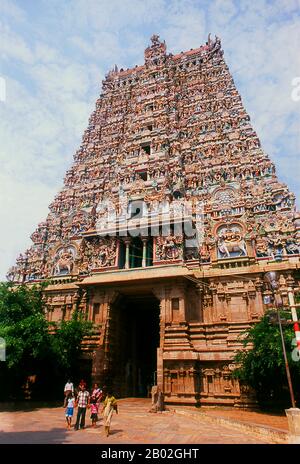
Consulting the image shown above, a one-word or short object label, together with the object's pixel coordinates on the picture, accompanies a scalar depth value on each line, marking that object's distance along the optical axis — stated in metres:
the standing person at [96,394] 12.72
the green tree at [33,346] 16.32
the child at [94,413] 11.47
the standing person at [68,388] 14.82
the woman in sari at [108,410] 9.42
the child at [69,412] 11.20
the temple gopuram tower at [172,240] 17.89
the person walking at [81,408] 10.68
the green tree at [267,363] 13.32
